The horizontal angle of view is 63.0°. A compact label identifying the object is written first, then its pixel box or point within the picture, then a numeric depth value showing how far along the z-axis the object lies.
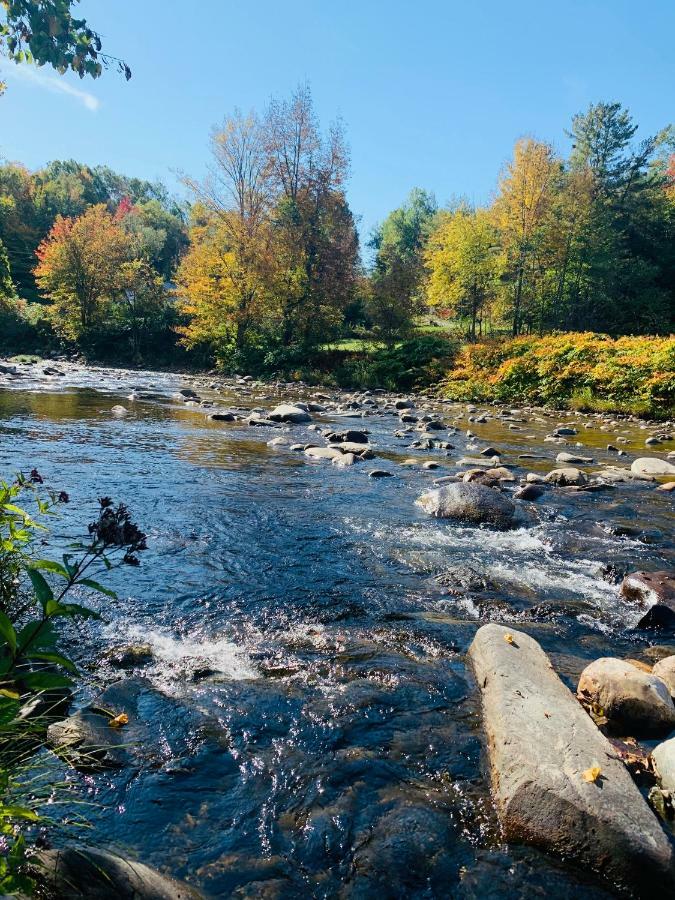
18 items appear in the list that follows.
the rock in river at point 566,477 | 10.10
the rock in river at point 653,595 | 5.05
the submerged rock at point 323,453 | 11.69
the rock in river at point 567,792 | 2.51
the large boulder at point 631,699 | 3.54
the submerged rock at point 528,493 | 9.14
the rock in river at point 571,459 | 12.34
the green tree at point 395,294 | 37.16
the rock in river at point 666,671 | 3.87
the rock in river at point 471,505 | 7.87
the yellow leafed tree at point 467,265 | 37.22
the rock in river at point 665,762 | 3.04
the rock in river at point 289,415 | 16.67
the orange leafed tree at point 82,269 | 38.56
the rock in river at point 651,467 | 11.46
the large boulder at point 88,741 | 2.86
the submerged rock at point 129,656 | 3.87
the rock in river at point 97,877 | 1.84
